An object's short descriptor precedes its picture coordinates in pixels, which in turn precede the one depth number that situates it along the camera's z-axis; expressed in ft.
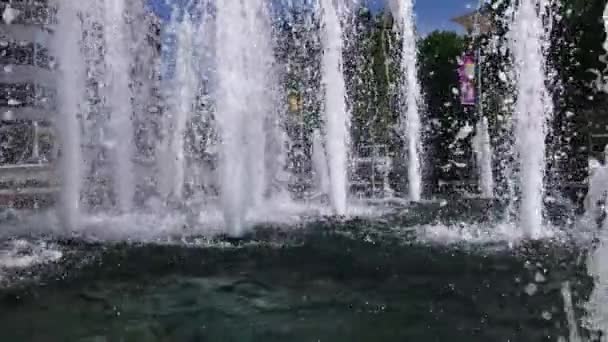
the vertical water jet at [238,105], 33.81
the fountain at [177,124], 61.41
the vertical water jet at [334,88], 46.52
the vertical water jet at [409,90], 68.95
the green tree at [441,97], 92.73
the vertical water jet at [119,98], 47.80
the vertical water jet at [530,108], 33.94
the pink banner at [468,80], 84.39
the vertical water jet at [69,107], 36.17
